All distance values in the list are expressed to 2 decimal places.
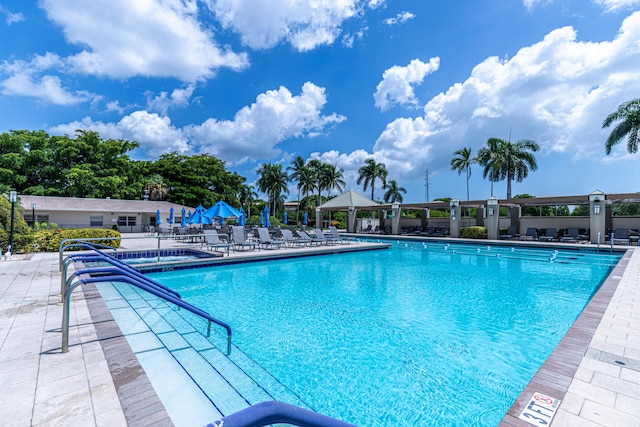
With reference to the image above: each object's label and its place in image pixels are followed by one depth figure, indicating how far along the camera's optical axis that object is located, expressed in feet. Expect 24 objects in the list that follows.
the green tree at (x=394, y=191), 155.53
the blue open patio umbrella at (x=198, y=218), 66.84
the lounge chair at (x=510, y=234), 70.48
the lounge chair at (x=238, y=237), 49.27
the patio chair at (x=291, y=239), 54.21
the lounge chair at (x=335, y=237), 63.52
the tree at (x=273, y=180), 149.59
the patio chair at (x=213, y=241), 44.81
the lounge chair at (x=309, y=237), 58.54
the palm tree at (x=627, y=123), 66.39
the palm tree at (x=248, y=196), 176.74
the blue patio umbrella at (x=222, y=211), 57.77
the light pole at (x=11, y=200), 35.06
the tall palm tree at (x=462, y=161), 107.45
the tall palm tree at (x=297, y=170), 144.25
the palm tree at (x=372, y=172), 140.36
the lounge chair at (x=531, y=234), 68.33
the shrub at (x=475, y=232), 74.74
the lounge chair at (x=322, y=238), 60.94
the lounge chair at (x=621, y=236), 58.75
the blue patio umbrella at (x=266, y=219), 69.65
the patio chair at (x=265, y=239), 50.85
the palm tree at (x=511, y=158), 91.15
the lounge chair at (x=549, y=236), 66.44
